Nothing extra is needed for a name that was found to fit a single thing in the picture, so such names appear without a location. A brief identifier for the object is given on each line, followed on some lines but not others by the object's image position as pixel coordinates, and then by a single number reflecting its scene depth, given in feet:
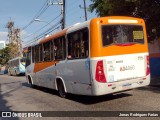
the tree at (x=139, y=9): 27.65
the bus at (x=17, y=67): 75.64
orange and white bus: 18.42
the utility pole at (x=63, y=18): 52.88
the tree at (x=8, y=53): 151.51
